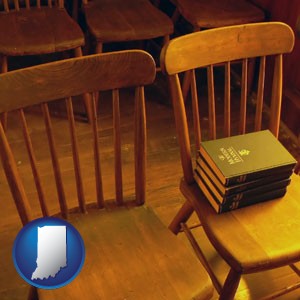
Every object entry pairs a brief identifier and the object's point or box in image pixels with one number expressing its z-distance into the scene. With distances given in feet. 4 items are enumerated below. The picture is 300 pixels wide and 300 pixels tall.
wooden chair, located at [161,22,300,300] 3.95
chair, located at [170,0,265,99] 7.30
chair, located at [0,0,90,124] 6.44
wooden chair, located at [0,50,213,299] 3.60
